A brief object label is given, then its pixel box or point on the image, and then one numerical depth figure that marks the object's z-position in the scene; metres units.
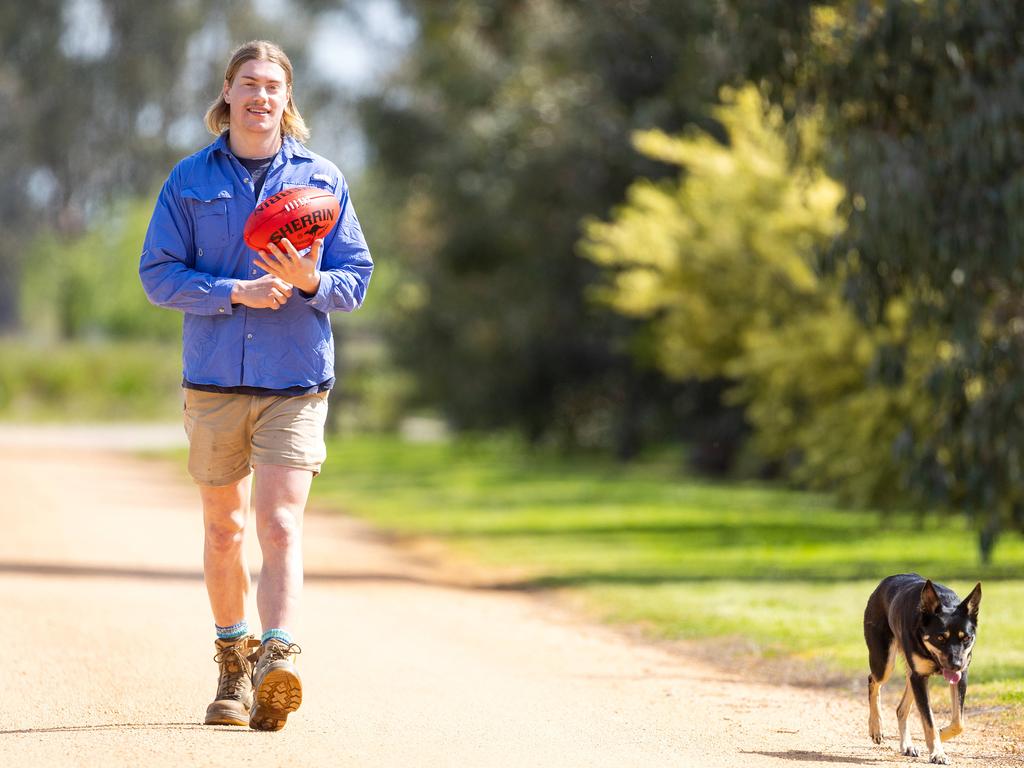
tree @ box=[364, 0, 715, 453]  56.53
